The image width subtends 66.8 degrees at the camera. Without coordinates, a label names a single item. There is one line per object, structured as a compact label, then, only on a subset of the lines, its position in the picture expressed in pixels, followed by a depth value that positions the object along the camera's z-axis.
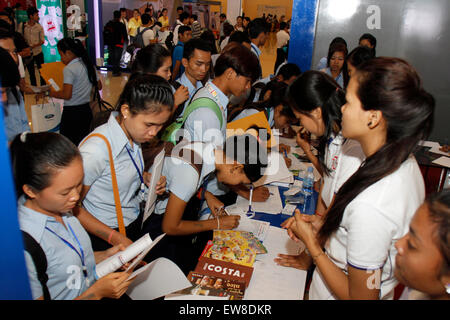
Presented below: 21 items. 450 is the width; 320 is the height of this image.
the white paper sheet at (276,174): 2.63
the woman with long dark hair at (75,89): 3.52
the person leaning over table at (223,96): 2.21
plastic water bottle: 2.51
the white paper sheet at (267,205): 2.30
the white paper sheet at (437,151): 3.58
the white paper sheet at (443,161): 3.27
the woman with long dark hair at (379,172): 1.08
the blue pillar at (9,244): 0.61
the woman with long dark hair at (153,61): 2.59
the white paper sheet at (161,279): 1.36
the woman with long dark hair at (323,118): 1.72
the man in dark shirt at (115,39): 9.30
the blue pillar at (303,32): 5.04
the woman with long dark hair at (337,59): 4.11
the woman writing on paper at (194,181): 1.69
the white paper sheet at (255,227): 1.98
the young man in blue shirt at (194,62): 3.01
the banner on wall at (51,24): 7.79
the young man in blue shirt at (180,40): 5.69
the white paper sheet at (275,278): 1.55
